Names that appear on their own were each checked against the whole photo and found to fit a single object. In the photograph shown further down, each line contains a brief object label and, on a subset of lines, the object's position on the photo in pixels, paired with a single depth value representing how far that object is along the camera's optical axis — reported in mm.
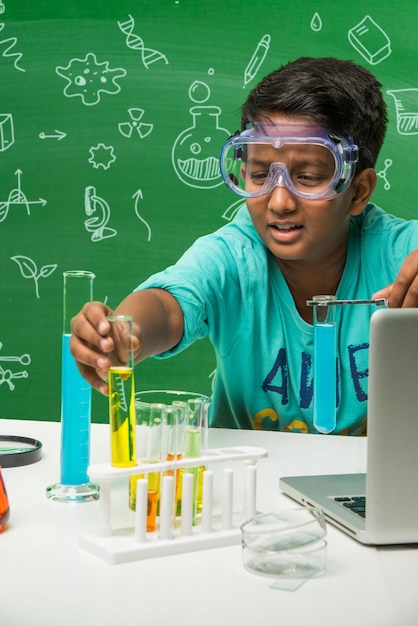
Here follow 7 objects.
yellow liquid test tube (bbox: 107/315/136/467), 957
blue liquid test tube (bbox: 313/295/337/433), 1123
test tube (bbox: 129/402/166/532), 988
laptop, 934
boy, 1598
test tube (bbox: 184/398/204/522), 1008
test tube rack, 925
